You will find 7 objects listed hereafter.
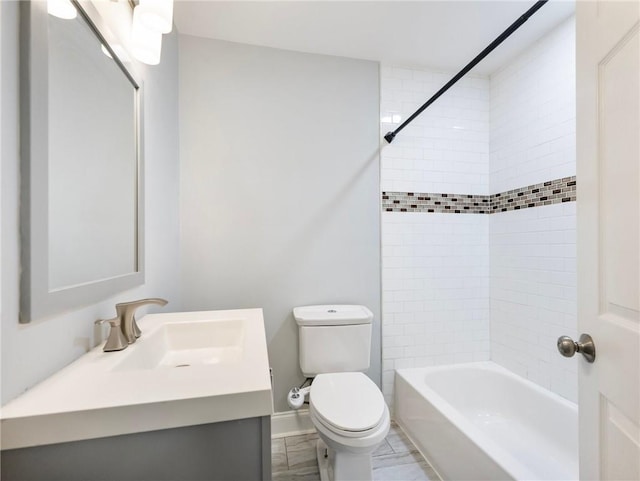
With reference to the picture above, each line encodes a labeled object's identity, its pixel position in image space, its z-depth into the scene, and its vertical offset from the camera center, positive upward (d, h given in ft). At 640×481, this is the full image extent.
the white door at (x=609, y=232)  1.87 +0.06
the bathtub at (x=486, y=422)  4.31 -3.36
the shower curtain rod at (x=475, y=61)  3.24 +2.52
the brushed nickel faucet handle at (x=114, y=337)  2.80 -0.95
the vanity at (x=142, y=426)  1.74 -1.17
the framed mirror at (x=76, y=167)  2.03 +0.67
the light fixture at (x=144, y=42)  3.28 +2.31
